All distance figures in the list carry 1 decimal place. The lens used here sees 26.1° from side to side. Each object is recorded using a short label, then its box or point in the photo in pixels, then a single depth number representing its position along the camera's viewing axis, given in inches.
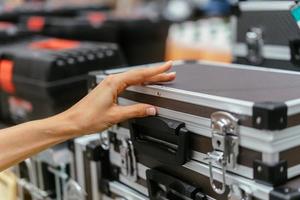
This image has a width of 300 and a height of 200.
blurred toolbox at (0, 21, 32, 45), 78.6
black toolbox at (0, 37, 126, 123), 55.6
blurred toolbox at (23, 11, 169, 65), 84.2
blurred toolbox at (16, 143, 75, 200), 51.8
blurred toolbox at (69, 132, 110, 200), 46.5
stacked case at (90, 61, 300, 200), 33.5
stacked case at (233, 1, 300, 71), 48.9
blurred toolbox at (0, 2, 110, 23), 134.0
